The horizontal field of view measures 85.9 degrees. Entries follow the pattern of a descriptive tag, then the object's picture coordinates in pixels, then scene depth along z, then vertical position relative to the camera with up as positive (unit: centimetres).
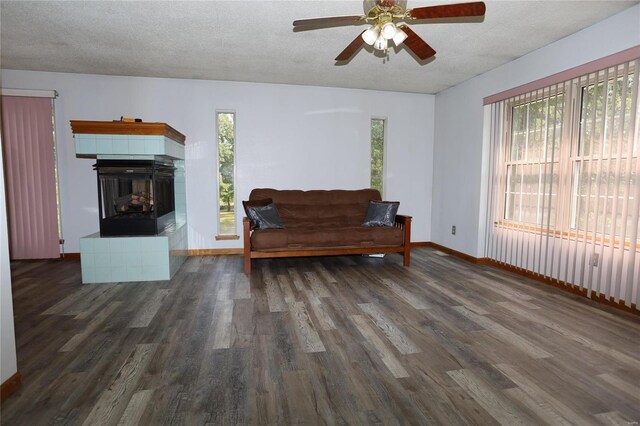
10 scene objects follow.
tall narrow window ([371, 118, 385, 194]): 568 +61
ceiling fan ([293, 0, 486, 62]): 208 +111
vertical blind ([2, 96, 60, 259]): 451 +14
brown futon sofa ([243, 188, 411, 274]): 415 -51
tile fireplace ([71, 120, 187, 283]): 361 -17
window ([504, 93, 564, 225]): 358 +34
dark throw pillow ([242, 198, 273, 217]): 445 -19
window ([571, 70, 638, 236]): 287 +30
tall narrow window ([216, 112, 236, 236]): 516 +31
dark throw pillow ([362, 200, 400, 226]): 470 -34
